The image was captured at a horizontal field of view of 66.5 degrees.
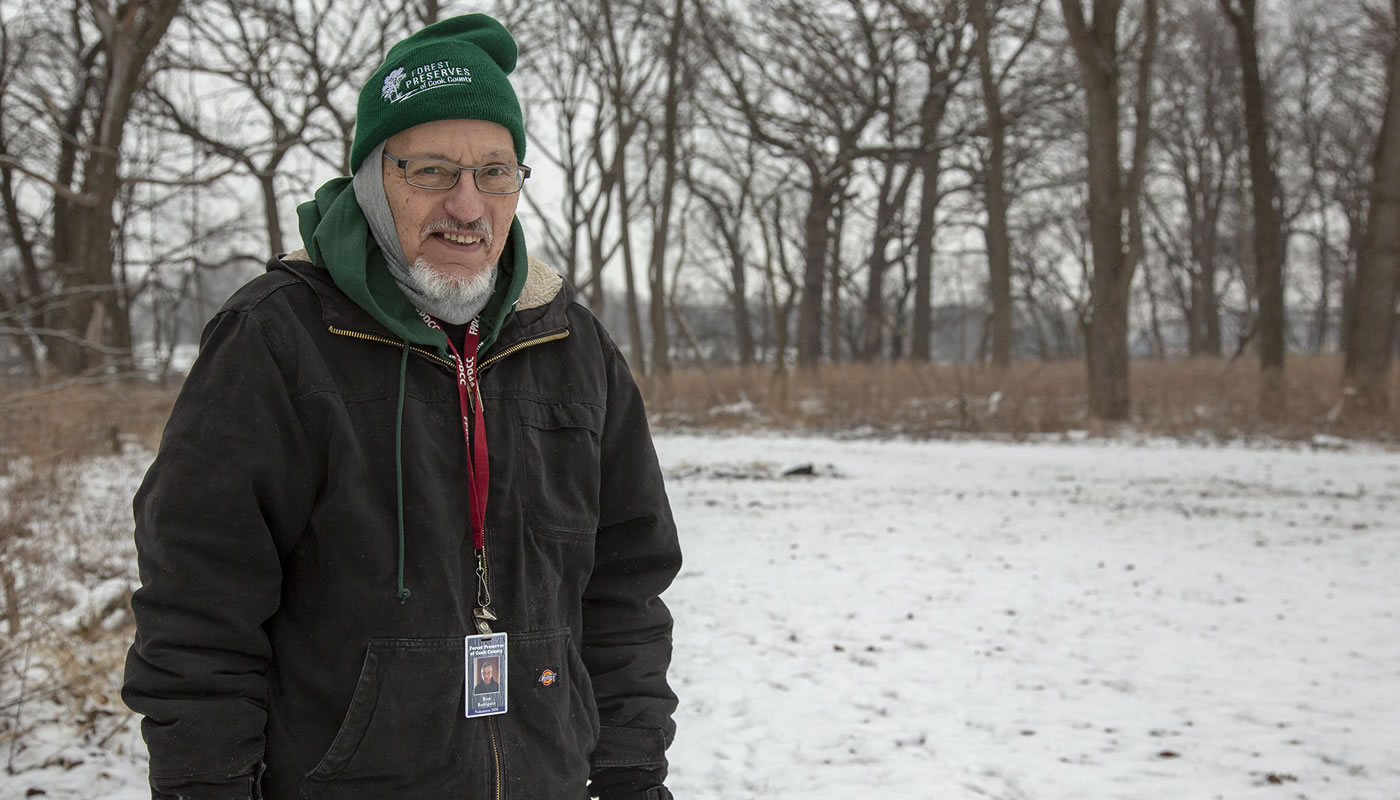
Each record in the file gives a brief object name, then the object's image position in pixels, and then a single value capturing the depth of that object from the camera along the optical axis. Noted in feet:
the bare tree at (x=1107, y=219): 47.88
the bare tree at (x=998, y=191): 60.64
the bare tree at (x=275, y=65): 49.62
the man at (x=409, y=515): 4.99
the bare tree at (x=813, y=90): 70.74
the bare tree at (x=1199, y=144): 97.40
